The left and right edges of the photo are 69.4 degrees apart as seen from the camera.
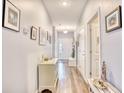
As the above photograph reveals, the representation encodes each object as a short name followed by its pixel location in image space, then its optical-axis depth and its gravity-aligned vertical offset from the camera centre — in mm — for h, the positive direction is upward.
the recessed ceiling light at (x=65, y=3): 2903 +1495
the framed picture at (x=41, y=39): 2679 +275
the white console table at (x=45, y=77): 2400 -801
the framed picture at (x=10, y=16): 1075 +414
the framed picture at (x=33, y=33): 2044 +340
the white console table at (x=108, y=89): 1161 -568
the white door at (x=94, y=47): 2782 +10
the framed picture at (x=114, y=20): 1180 +403
